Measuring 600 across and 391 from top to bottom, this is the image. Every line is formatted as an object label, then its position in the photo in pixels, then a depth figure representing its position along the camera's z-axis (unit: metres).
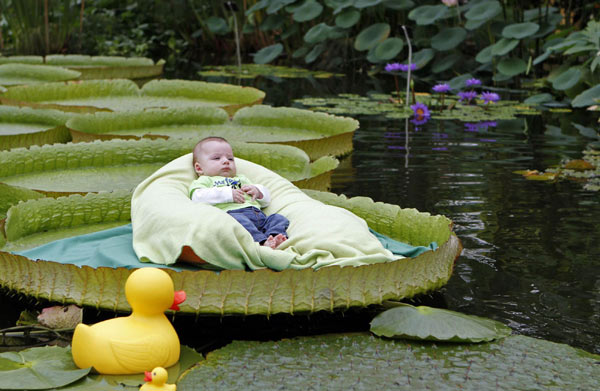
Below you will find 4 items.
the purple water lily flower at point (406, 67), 7.52
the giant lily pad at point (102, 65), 9.63
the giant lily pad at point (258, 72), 10.90
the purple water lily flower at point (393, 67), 7.58
